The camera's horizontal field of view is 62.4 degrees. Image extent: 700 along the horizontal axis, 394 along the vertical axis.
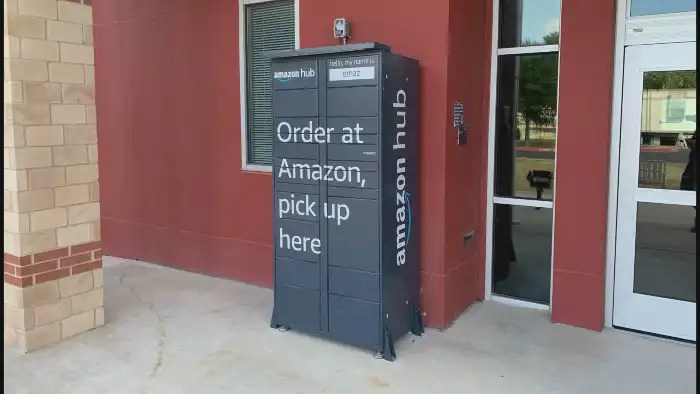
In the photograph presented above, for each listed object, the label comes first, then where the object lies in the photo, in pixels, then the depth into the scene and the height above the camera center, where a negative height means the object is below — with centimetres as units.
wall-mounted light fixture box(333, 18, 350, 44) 404 +77
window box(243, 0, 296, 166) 470 +63
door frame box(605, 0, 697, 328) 353 +61
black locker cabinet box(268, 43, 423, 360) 344 -34
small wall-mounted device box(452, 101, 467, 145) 389 +12
